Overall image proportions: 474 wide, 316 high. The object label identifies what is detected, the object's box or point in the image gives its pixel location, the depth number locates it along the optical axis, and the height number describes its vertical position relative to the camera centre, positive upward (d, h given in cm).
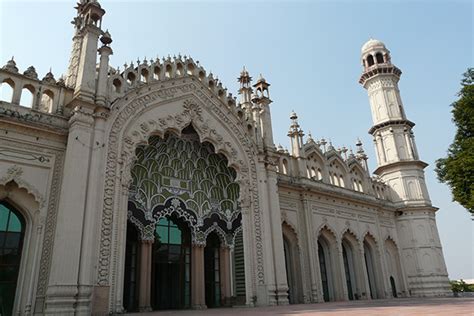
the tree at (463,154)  1728 +597
